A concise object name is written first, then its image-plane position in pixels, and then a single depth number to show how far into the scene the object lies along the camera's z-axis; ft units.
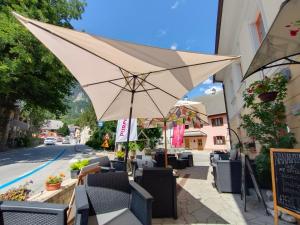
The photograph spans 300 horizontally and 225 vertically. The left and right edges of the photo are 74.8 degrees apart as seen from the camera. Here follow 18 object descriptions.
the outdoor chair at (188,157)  33.57
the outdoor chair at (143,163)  19.80
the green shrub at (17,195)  8.51
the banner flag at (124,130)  28.14
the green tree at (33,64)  40.55
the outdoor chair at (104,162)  16.23
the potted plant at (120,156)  27.29
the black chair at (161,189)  11.17
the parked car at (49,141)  126.31
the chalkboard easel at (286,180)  8.33
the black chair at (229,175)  15.78
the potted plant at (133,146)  47.06
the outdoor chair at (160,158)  29.29
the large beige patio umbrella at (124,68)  8.93
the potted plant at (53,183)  11.09
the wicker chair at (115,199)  7.55
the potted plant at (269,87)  12.16
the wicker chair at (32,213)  5.63
